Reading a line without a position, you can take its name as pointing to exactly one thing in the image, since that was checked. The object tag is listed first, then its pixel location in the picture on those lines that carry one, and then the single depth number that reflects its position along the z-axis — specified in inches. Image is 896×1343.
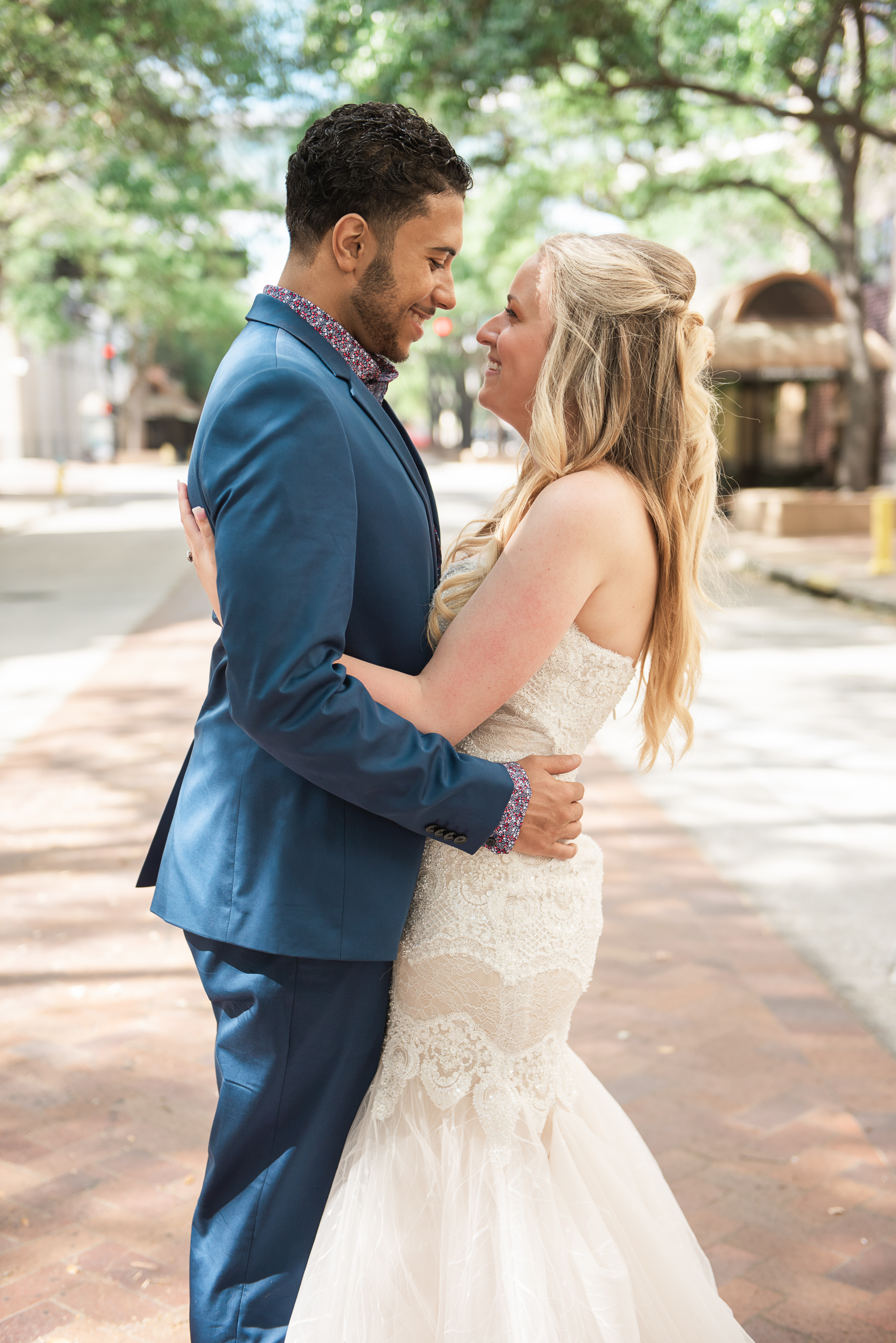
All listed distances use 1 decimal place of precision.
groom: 67.1
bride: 78.6
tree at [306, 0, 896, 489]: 570.3
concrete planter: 858.1
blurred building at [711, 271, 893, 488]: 912.3
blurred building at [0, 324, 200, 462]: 2084.2
